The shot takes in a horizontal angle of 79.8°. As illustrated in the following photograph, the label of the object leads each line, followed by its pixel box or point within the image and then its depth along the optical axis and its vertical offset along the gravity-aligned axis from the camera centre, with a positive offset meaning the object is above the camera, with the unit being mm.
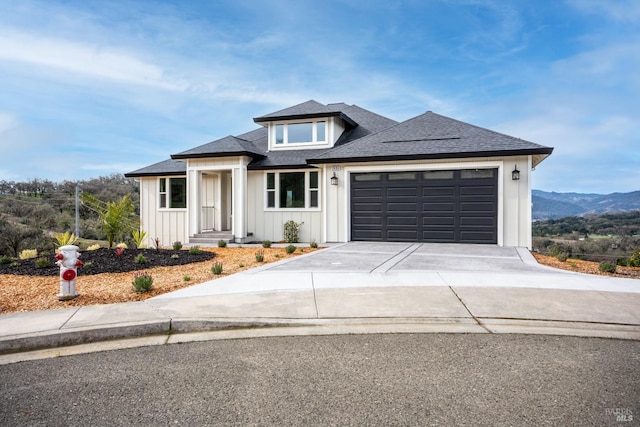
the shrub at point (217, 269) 8406 -1389
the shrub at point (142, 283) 6504 -1321
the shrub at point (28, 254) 10891 -1375
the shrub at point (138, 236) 12552 -999
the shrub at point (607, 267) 8742 -1446
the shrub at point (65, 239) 10109 -878
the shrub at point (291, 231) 15681 -1047
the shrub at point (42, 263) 9302 -1378
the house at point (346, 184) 13117 +857
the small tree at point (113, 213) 11430 -207
